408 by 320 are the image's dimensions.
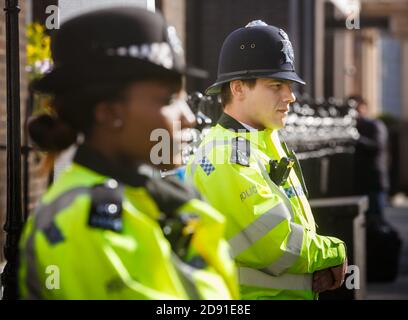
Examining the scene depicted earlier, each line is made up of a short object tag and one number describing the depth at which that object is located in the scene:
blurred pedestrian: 28.45
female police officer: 4.46
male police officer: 7.20
